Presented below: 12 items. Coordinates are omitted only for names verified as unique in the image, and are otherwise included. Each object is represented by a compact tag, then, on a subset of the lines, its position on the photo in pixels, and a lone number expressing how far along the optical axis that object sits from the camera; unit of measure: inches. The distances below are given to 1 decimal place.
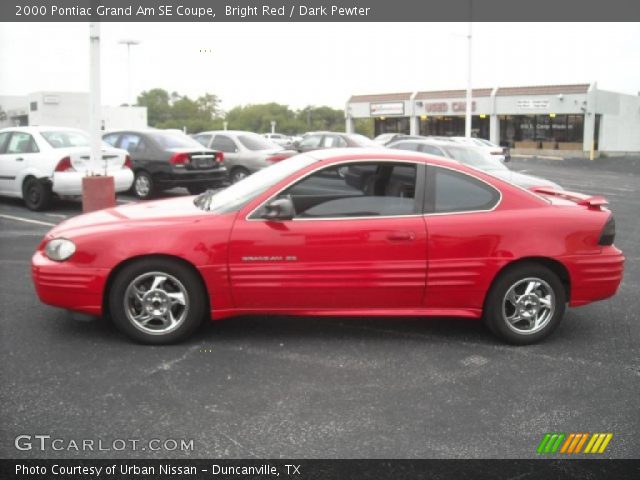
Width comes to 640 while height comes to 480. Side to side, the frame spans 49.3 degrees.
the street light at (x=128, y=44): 1282.5
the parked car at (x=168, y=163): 561.0
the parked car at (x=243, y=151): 653.9
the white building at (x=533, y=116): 1865.2
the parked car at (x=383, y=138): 1299.2
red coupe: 199.6
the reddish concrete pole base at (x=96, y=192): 402.9
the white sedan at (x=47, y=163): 474.9
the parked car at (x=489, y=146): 1087.3
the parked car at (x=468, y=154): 500.7
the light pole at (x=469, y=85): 1212.4
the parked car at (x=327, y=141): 774.5
